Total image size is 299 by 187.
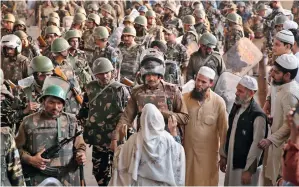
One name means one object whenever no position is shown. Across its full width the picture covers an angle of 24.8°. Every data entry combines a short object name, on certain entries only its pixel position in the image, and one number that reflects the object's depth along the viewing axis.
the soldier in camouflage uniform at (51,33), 11.84
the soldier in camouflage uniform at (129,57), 10.33
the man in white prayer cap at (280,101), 6.48
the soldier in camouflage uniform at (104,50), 10.43
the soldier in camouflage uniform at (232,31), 13.71
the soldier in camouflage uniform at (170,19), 14.27
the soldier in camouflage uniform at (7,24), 12.97
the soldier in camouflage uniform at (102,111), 7.38
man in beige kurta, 6.95
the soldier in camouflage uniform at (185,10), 18.16
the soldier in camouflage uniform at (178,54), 10.84
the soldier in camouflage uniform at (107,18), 15.37
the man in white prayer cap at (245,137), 6.41
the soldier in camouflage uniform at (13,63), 9.35
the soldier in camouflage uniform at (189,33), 12.30
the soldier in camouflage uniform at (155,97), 6.76
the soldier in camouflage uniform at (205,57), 9.38
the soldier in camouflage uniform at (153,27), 11.74
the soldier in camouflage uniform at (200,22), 14.14
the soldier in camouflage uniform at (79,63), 9.36
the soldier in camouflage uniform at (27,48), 10.97
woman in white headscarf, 5.68
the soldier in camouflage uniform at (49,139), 5.95
